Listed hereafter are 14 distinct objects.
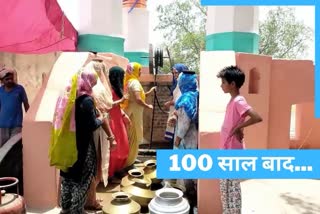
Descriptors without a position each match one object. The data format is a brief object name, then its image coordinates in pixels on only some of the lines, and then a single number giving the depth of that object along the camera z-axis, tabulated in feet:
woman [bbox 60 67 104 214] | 9.79
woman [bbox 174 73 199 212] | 12.91
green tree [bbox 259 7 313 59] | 79.82
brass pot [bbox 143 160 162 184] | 13.87
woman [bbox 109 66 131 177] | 14.87
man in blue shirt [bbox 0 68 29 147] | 14.60
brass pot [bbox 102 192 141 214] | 11.14
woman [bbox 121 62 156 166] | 16.39
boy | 9.48
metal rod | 28.92
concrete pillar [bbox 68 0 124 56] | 24.14
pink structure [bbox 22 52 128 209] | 12.50
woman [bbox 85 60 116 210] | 11.71
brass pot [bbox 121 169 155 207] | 12.65
